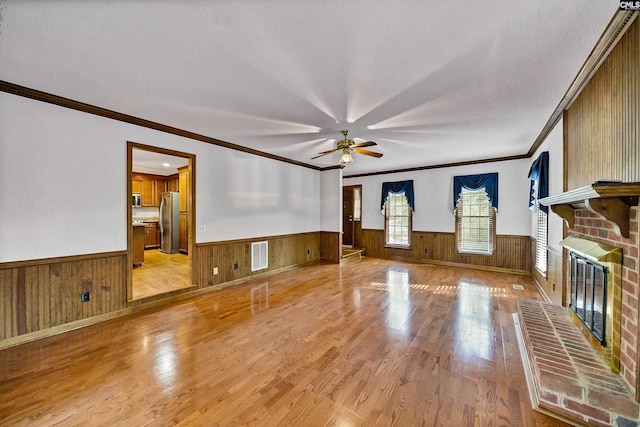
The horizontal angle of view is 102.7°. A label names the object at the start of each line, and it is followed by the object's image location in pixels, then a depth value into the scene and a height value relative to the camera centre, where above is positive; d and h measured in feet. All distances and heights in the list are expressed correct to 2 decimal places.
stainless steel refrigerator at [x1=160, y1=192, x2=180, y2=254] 24.02 -0.97
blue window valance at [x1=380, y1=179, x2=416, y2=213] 22.85 +2.15
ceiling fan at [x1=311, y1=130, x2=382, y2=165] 12.49 +3.22
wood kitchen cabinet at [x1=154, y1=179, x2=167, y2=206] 26.89 +2.44
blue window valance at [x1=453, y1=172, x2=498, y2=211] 19.07 +2.26
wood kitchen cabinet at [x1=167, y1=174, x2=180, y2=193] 26.77 +3.06
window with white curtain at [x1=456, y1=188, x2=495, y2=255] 19.69 -0.71
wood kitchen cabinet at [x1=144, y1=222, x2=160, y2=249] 26.22 -2.57
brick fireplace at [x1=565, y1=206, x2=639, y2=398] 5.42 -2.06
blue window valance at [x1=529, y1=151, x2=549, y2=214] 12.57 +1.91
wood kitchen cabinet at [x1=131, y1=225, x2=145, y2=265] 18.88 -2.29
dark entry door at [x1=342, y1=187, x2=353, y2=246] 27.17 -0.25
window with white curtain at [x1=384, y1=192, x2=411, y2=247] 23.56 -0.67
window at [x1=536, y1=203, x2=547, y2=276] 13.43 -1.60
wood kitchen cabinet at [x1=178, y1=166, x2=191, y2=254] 23.36 +0.45
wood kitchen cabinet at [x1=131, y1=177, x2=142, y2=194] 25.42 +2.64
